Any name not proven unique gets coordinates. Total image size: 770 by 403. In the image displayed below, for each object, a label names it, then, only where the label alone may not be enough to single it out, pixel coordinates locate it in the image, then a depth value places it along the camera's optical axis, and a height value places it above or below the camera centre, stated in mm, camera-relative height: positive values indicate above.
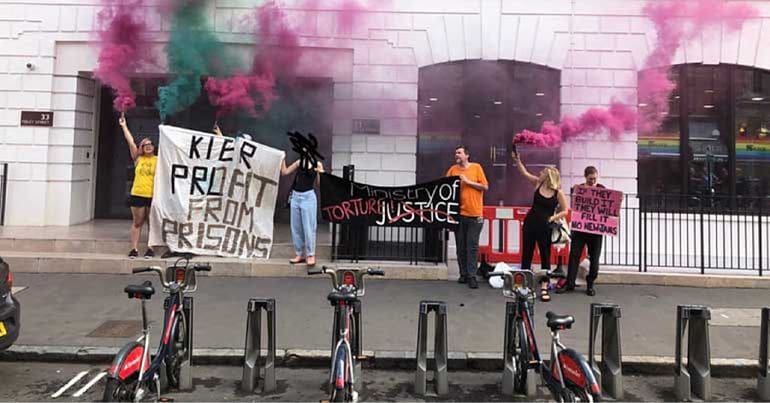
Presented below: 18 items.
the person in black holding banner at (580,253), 7719 -344
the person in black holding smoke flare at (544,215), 7547 +196
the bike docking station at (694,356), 4527 -1009
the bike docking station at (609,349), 4574 -975
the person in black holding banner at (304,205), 8234 +253
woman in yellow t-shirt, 8625 +457
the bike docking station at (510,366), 4543 -1141
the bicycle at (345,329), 3703 -815
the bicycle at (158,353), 3600 -972
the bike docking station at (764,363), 4528 -1039
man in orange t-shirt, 8078 +193
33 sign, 10578 +1818
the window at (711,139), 10688 +1844
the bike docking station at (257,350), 4613 -1076
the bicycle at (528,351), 3729 -900
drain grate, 5774 -1193
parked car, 4434 -807
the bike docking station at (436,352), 4590 -1057
